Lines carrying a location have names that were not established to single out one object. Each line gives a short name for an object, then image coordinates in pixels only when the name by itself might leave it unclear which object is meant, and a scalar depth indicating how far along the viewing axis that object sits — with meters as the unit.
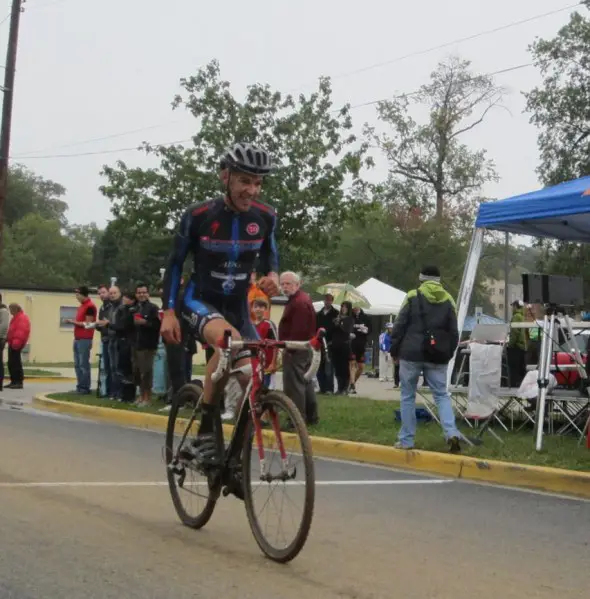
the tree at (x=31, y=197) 93.75
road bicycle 4.75
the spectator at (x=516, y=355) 12.27
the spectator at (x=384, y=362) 26.95
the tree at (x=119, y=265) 72.71
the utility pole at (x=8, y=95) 26.02
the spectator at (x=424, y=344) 9.65
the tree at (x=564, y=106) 39.47
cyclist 5.50
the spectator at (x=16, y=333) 19.06
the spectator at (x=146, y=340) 14.52
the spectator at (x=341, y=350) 17.33
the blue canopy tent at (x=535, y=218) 10.28
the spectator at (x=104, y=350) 15.92
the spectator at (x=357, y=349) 19.53
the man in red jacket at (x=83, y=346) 16.75
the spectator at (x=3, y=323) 18.70
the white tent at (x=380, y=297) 30.36
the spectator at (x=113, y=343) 15.47
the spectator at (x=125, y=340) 15.00
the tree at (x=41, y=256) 77.62
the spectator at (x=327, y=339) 17.42
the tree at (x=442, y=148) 53.84
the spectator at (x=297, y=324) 10.88
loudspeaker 10.85
